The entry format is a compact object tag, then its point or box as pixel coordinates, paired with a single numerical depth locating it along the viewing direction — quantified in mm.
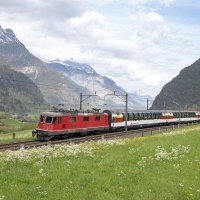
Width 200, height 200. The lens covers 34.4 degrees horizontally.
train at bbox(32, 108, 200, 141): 42781
